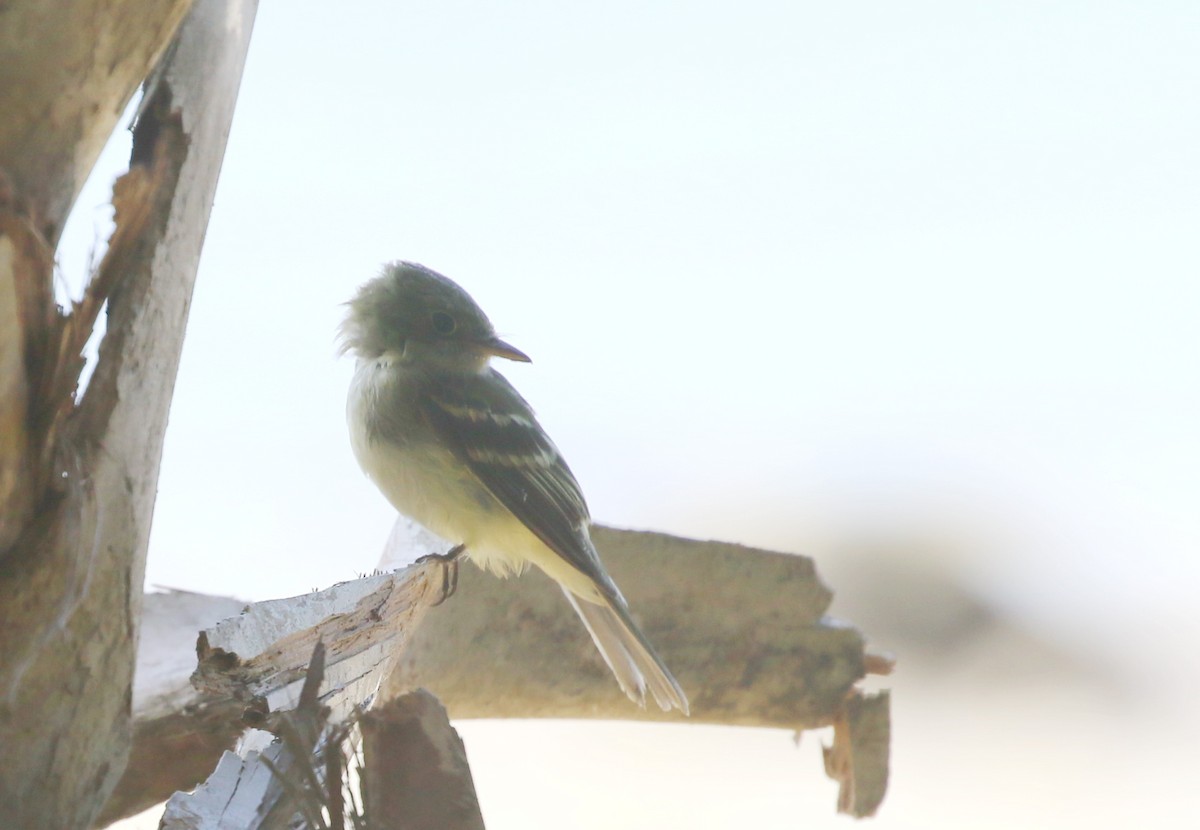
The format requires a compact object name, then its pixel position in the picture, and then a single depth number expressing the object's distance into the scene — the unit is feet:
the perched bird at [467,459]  18.81
